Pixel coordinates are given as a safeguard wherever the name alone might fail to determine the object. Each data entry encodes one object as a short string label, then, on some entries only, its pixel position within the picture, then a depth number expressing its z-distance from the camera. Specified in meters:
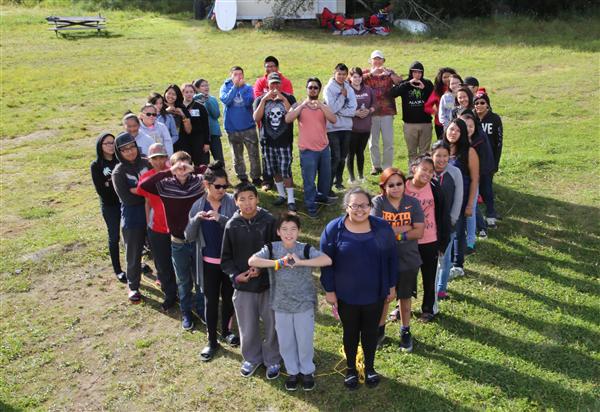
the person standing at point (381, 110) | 9.22
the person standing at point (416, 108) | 8.88
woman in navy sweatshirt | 4.54
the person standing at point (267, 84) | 8.56
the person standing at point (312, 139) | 7.82
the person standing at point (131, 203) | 6.18
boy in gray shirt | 4.66
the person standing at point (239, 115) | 8.87
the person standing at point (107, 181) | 6.57
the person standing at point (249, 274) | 4.93
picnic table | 26.56
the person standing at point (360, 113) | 8.84
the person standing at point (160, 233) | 5.90
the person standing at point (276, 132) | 8.04
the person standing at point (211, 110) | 8.89
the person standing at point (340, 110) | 8.43
